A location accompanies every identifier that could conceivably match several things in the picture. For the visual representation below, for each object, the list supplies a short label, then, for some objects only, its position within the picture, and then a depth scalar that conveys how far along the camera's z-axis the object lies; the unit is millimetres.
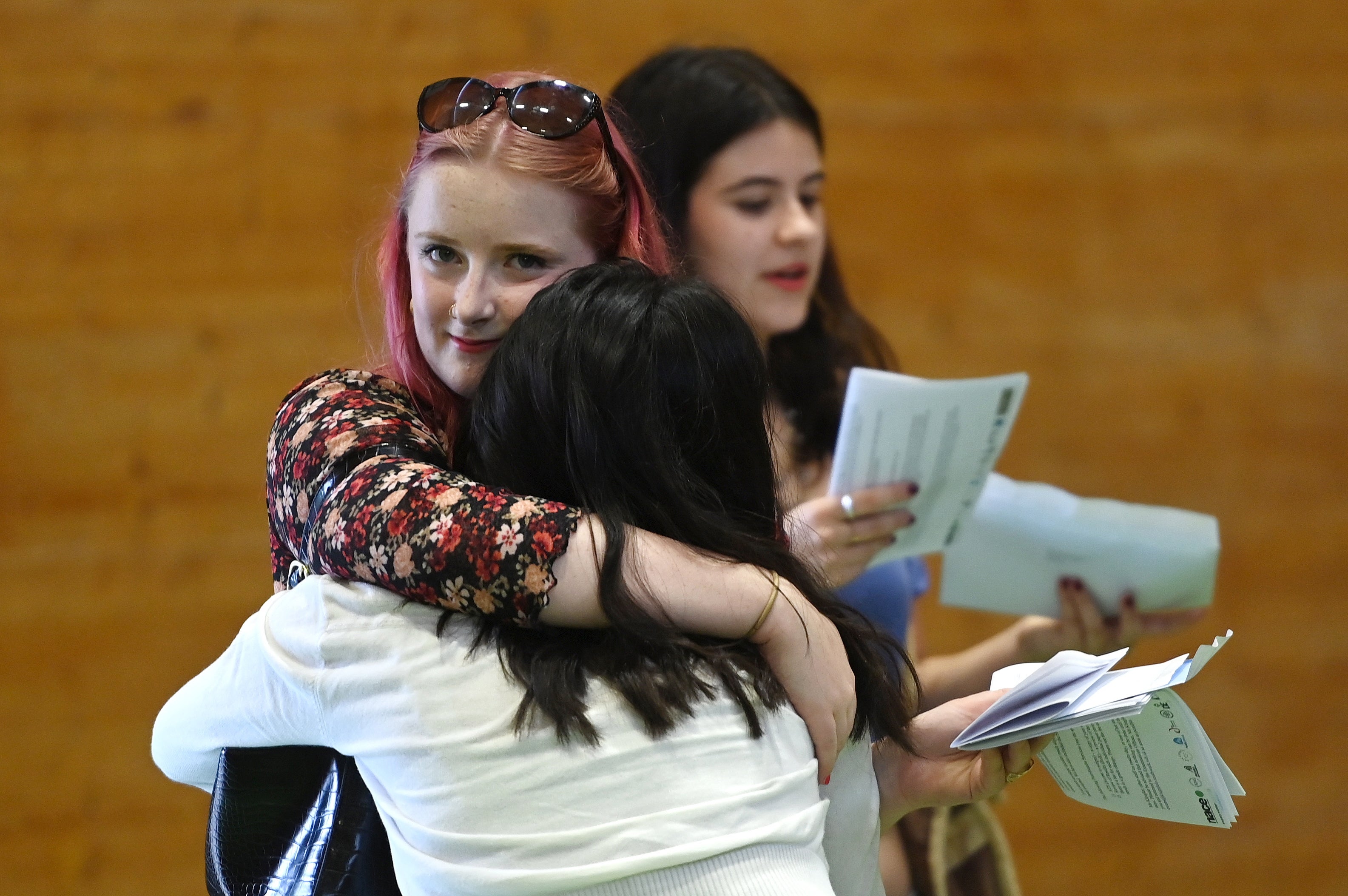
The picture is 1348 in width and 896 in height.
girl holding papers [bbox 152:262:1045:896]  5061
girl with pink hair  5105
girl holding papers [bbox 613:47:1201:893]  5749
